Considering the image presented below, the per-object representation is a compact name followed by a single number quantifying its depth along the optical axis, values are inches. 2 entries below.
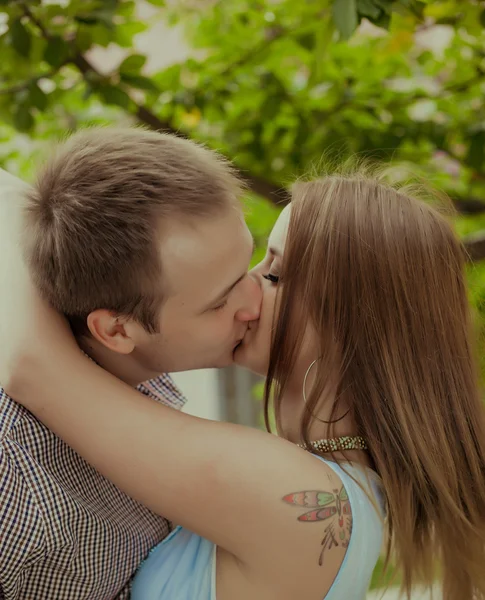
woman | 63.1
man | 61.6
